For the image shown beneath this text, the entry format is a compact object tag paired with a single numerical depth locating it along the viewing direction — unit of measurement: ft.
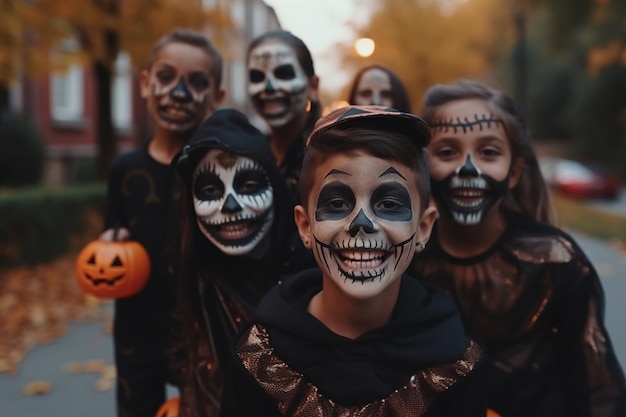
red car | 82.69
